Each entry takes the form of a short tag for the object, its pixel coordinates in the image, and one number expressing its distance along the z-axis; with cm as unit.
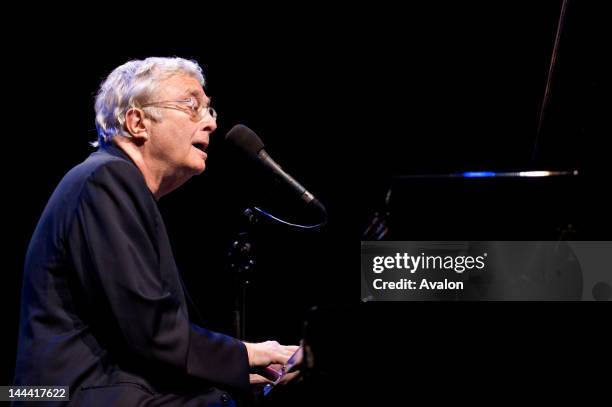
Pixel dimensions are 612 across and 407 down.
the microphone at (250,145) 462
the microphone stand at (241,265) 520
